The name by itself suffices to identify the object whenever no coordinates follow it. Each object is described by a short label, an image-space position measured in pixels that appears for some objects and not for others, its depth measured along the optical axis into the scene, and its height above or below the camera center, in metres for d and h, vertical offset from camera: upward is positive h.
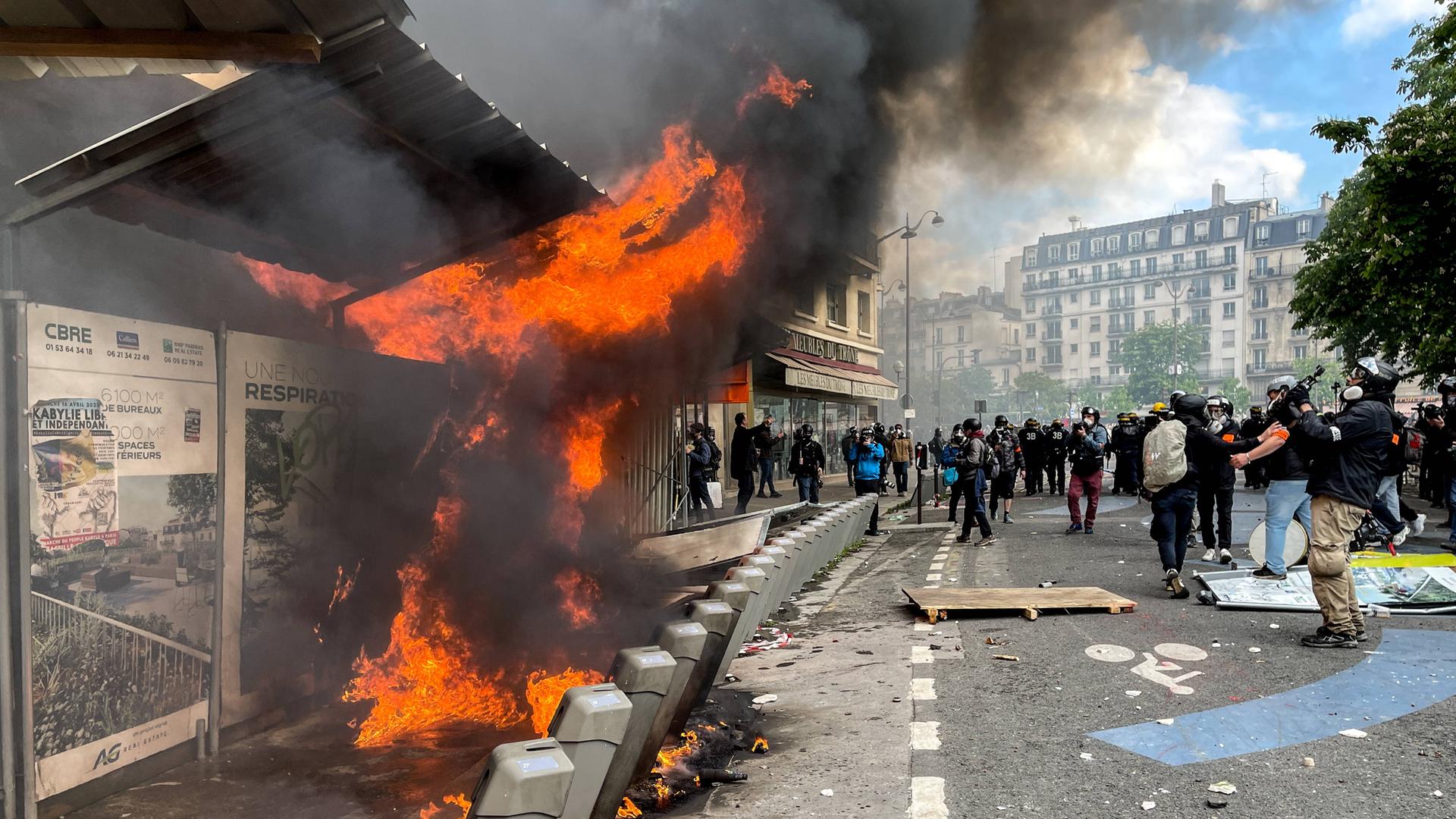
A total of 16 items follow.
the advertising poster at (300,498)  4.69 -0.34
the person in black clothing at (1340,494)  5.84 -0.33
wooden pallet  7.07 -1.23
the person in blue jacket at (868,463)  14.16 -0.34
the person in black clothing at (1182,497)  7.97 -0.48
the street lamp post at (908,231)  9.62 +2.30
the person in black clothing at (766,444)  17.28 -0.08
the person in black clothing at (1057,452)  19.66 -0.24
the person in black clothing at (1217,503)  9.78 -0.64
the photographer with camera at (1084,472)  12.48 -0.41
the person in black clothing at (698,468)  13.45 -0.41
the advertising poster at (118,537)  3.56 -0.41
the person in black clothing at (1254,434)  14.34 +0.12
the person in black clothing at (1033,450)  18.74 -0.21
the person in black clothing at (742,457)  15.21 -0.29
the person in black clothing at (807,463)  15.70 -0.39
